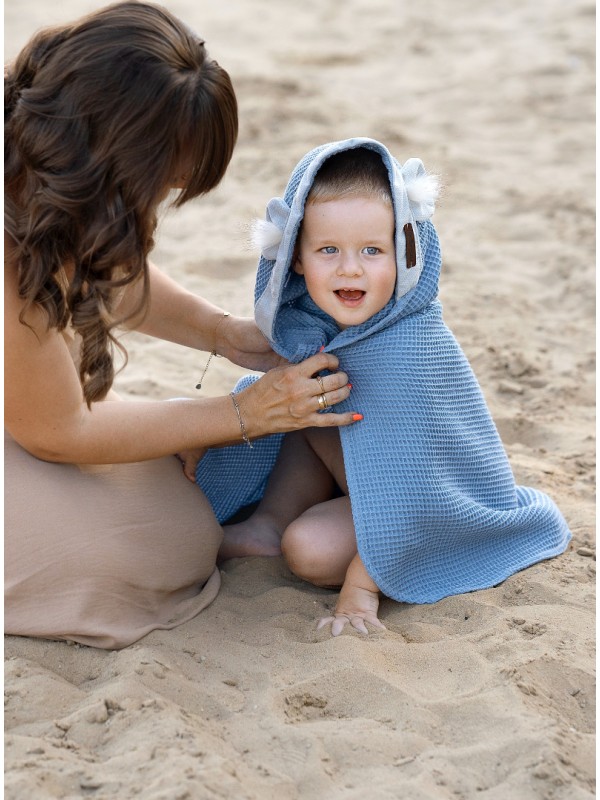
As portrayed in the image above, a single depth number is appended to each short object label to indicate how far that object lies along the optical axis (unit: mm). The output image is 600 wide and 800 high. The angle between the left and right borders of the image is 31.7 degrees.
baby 2625
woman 2189
